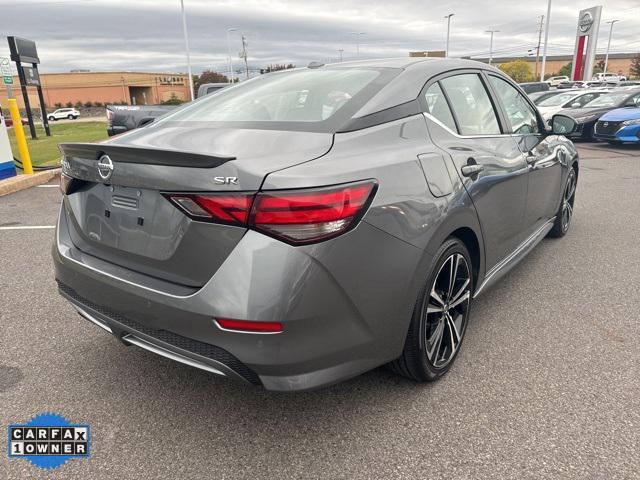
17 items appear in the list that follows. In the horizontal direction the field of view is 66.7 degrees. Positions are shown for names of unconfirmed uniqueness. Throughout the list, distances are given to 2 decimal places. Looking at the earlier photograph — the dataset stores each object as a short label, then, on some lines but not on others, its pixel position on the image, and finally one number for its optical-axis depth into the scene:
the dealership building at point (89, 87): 74.62
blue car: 12.31
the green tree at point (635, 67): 87.21
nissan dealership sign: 41.69
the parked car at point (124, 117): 11.37
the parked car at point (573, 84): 31.94
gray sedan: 1.77
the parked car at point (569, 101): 15.16
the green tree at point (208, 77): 85.88
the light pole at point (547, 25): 41.62
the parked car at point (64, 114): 52.84
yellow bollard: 8.80
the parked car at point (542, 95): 16.75
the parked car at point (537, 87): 22.83
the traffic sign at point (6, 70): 9.11
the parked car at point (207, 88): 11.78
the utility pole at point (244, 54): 79.99
